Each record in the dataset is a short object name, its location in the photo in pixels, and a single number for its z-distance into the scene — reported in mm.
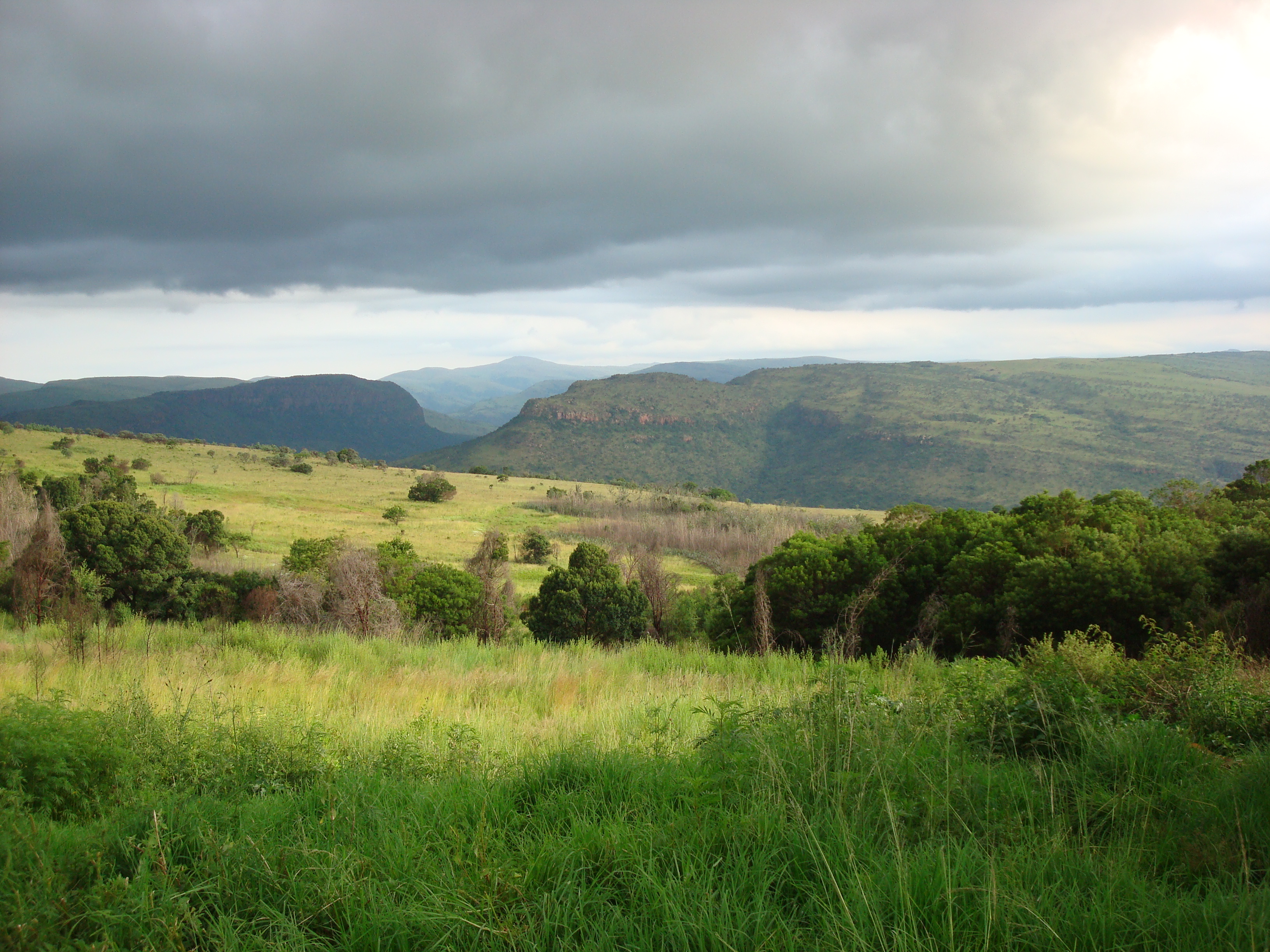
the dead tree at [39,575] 14594
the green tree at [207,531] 34000
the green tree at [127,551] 20047
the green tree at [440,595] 21312
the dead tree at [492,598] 21312
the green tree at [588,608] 22328
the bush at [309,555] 25891
